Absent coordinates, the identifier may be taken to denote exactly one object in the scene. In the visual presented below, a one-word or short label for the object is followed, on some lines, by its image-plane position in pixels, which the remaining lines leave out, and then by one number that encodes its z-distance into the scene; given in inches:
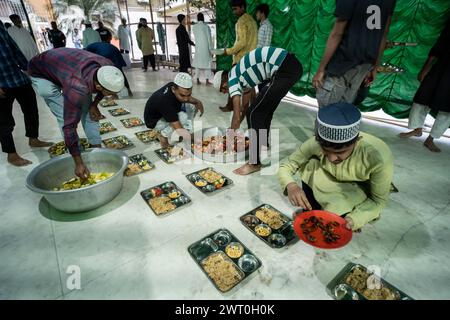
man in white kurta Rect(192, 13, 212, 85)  217.2
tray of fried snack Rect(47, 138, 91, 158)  105.0
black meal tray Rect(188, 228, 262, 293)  53.5
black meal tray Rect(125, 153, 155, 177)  95.9
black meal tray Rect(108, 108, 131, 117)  151.0
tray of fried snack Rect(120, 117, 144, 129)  135.1
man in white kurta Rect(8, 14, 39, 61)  196.5
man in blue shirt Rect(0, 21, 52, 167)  84.9
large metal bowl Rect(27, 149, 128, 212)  64.2
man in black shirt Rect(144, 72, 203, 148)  91.6
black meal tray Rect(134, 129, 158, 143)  117.9
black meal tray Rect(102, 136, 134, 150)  112.2
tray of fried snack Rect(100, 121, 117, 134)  127.5
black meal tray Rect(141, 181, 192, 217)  74.7
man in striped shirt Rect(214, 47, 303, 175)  80.5
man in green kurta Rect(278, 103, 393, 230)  43.7
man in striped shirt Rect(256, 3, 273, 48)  145.4
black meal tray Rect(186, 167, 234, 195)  82.3
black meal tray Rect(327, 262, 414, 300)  48.9
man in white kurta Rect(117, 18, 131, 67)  305.1
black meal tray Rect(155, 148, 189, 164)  101.3
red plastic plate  50.0
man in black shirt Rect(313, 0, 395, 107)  70.9
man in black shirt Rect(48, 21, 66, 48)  253.9
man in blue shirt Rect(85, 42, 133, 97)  152.3
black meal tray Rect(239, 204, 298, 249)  62.0
